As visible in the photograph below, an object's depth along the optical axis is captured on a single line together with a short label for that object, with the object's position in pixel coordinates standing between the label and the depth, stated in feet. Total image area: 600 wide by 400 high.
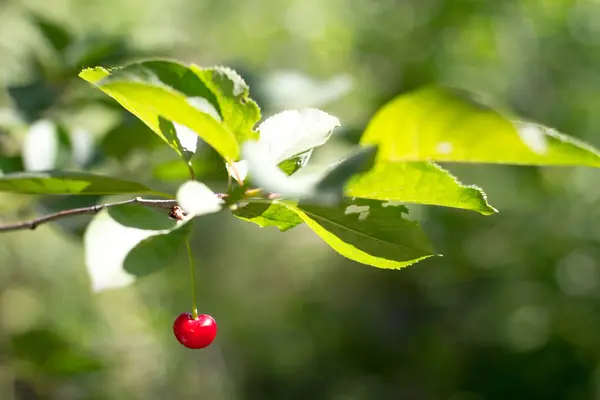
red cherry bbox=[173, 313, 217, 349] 2.39
